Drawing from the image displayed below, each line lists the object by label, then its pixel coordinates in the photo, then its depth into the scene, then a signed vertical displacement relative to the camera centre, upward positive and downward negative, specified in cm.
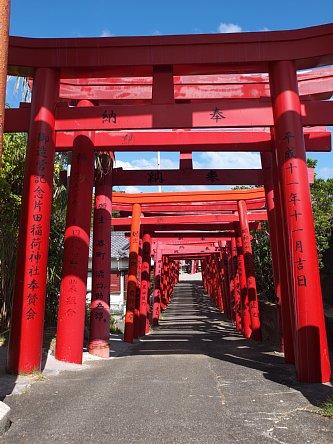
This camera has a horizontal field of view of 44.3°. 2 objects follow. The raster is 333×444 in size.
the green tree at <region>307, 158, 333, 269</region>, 1466 +334
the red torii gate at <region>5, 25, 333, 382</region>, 530 +264
